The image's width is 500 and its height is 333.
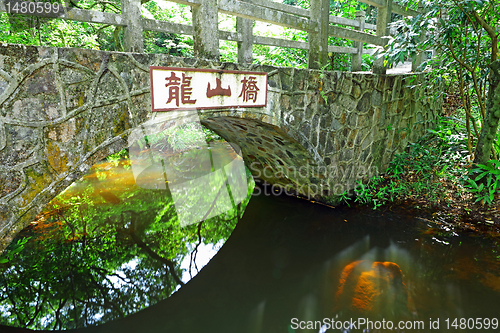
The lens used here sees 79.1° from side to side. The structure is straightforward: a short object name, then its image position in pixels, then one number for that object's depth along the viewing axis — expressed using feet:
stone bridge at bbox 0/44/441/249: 6.18
